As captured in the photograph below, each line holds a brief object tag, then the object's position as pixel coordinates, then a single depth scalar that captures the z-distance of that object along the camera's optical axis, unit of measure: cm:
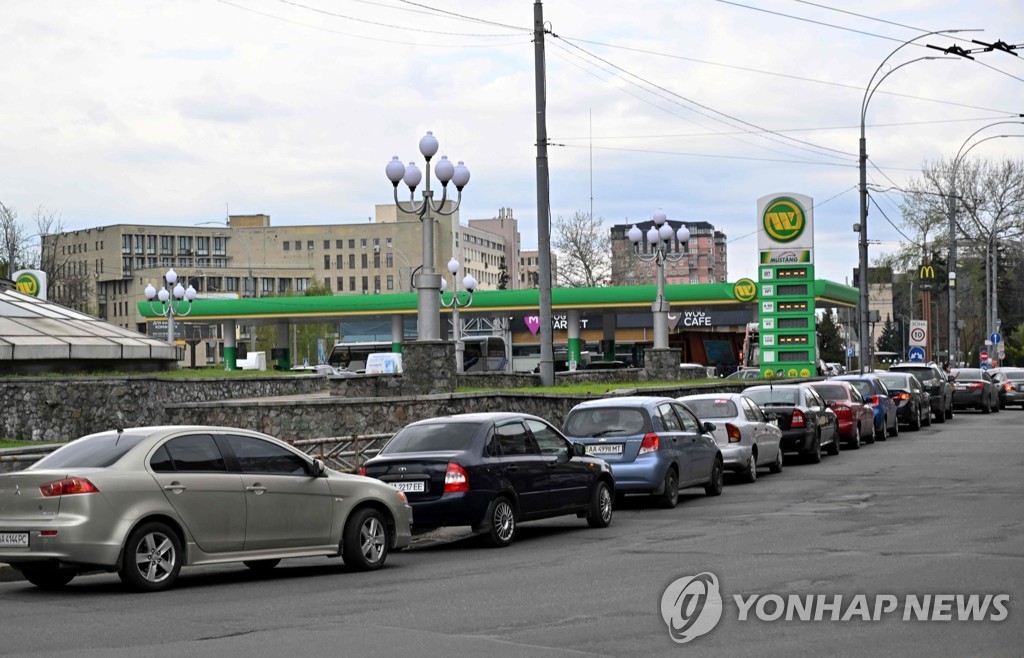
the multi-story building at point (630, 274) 11932
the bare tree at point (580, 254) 10312
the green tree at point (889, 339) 14632
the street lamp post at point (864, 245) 4681
